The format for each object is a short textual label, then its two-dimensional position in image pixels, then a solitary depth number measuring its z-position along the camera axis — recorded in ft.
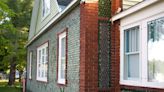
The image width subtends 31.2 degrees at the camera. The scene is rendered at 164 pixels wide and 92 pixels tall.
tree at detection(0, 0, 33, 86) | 98.58
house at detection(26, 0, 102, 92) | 28.63
